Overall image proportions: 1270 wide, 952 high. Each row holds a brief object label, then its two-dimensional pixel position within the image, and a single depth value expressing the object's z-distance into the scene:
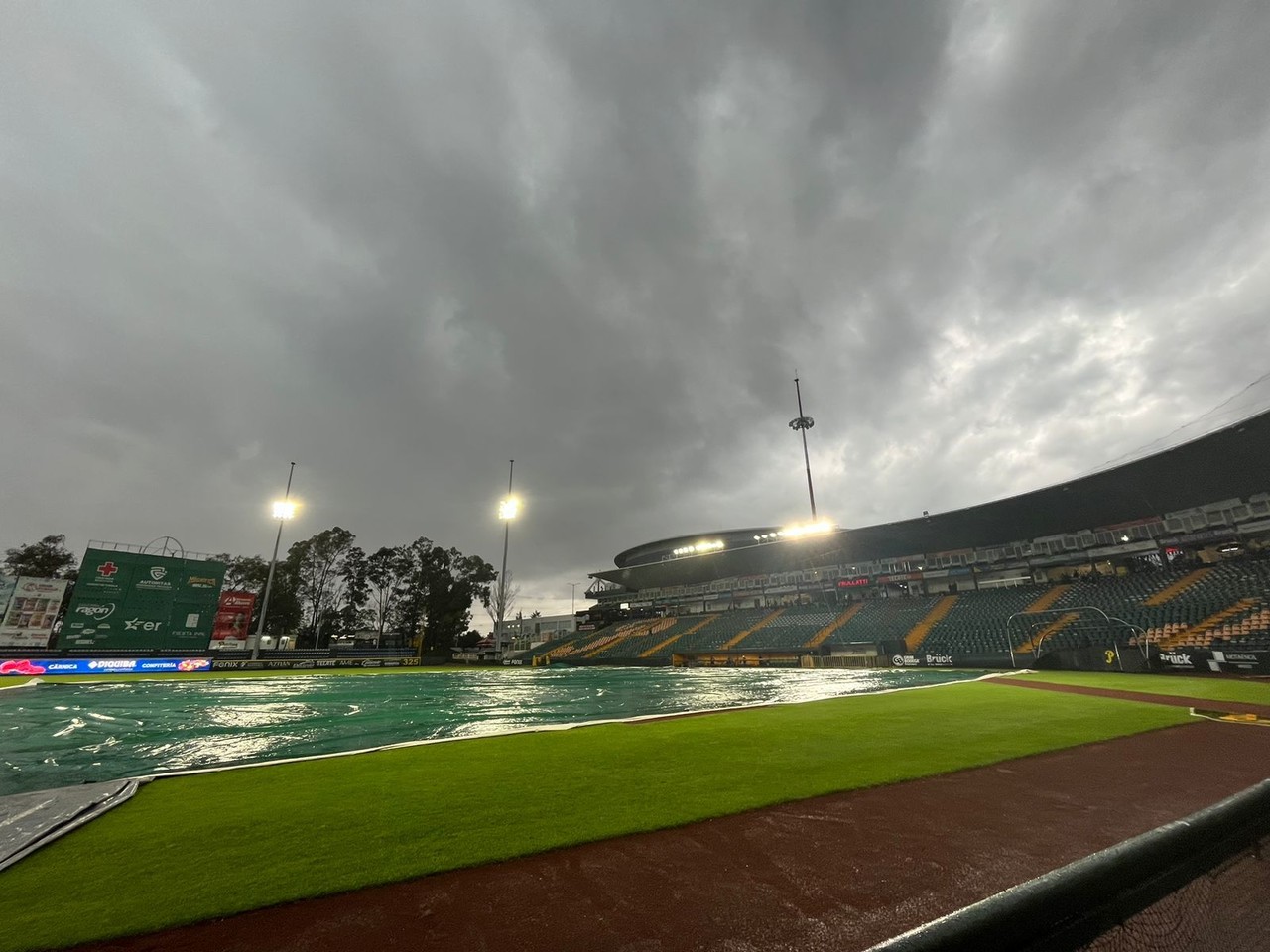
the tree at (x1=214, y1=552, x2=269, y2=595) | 65.88
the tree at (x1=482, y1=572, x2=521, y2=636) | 73.38
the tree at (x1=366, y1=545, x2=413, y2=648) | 70.62
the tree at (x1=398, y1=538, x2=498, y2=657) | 69.44
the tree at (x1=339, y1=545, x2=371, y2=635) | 69.31
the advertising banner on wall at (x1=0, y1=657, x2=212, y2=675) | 30.69
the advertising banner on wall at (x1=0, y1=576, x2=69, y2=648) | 33.69
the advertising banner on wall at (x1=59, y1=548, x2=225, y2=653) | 33.12
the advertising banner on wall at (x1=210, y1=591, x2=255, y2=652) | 44.44
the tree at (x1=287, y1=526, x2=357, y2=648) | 66.69
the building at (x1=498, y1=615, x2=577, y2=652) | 85.19
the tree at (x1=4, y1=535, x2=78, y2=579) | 57.19
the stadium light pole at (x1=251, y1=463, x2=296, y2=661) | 44.53
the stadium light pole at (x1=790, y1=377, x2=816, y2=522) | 50.22
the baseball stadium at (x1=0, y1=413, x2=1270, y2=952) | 3.28
